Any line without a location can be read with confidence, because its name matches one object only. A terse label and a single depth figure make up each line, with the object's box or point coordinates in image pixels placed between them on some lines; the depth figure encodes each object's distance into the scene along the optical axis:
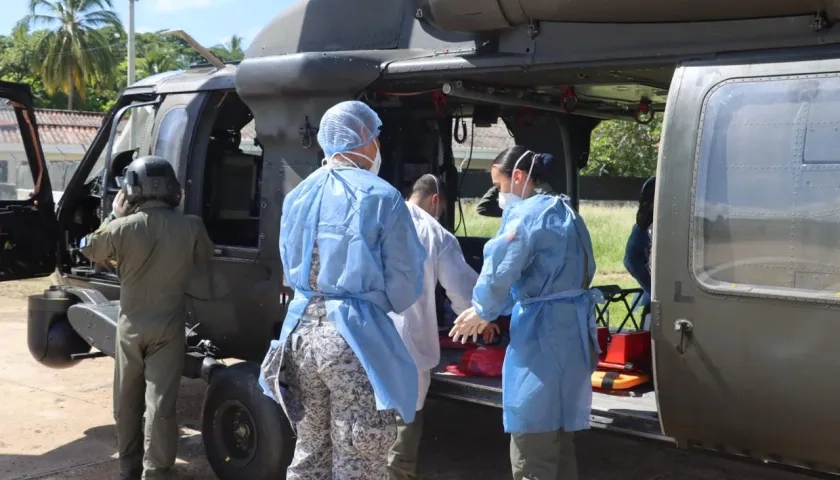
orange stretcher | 4.95
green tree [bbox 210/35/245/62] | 53.00
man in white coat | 4.80
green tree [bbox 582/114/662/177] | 23.42
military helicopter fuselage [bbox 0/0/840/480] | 3.65
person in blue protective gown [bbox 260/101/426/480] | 3.40
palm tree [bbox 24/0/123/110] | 45.75
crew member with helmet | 5.08
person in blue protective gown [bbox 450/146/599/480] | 4.04
